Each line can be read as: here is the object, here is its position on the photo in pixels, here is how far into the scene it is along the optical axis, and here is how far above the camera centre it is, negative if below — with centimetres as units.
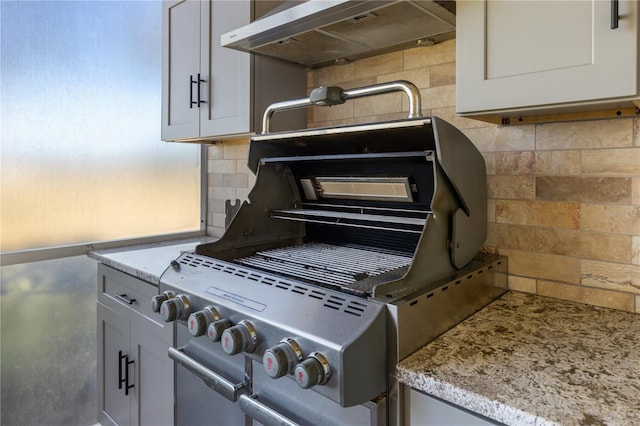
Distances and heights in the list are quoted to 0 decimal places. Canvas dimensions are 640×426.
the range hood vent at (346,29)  131 +65
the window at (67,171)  200 +18
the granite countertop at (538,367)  72 -34
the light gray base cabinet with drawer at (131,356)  171 -70
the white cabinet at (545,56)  92 +38
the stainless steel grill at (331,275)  92 -20
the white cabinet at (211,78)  192 +65
